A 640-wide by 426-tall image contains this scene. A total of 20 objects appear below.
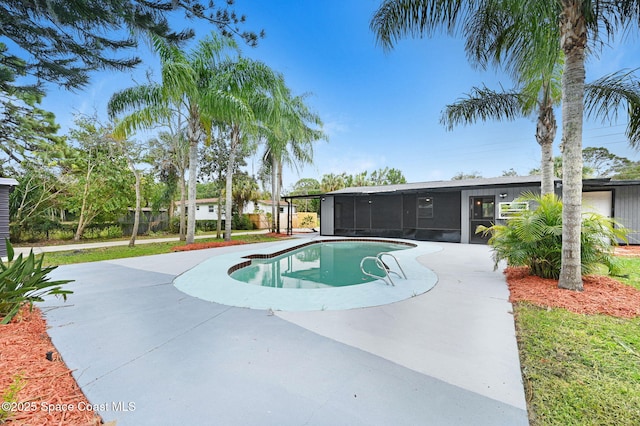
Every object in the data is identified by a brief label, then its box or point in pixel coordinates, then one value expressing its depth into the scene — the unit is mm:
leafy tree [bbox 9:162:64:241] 11445
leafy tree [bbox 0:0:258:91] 3145
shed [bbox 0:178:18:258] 8203
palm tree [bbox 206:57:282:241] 8945
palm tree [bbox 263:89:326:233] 10775
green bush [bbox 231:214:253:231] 20703
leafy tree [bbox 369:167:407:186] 32656
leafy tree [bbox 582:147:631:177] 27406
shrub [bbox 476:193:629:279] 4586
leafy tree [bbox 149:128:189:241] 12602
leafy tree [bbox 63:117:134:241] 12459
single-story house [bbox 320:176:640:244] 10297
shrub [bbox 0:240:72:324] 2984
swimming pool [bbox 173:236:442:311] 3842
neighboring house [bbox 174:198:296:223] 24552
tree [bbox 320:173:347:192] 24344
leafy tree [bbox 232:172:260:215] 18738
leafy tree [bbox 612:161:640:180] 25484
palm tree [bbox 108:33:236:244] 8859
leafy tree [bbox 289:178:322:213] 29977
